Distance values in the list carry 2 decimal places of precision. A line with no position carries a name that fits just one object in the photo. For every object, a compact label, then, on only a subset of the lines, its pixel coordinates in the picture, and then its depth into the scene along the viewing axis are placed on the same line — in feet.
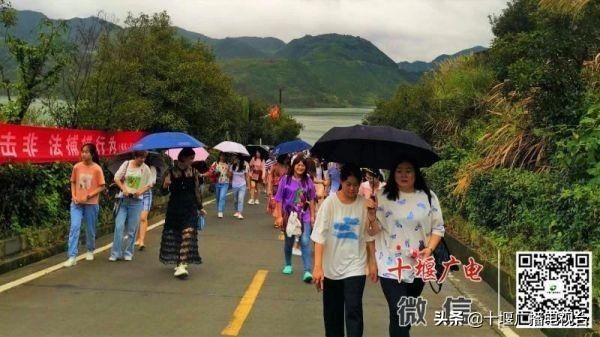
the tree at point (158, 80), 52.29
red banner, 29.63
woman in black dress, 26.35
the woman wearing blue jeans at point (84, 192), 27.96
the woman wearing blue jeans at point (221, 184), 51.11
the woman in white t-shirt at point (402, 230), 14.89
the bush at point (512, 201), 25.29
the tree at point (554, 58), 32.24
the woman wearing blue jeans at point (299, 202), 26.68
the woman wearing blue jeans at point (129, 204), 29.55
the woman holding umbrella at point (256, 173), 65.26
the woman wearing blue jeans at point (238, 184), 51.62
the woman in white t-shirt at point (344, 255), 15.46
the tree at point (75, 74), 42.80
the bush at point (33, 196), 29.45
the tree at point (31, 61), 38.04
